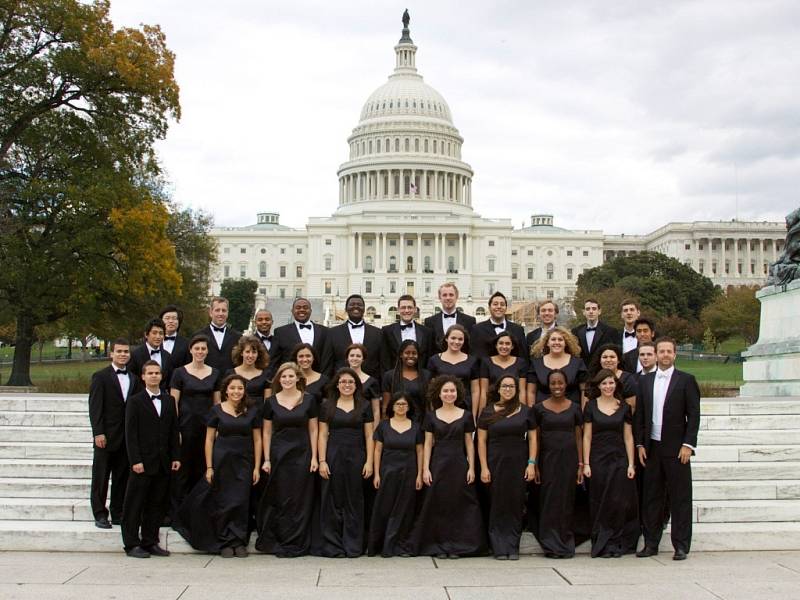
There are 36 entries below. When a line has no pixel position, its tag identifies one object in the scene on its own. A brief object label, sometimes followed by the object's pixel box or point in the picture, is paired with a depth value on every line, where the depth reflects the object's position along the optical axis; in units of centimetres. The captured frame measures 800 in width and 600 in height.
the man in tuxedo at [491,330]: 1143
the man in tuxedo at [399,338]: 1172
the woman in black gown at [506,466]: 974
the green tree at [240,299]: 9329
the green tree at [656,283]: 7431
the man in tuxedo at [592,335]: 1192
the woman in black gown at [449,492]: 977
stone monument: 1766
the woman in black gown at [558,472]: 980
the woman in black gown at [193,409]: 1041
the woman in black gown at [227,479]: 984
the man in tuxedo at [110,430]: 1018
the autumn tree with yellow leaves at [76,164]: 2762
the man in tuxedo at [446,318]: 1155
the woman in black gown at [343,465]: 986
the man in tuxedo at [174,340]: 1155
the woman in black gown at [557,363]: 1041
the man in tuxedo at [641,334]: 1131
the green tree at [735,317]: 5800
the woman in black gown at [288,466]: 984
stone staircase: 997
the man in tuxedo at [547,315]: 1138
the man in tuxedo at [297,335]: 1173
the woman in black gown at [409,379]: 1028
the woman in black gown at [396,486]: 979
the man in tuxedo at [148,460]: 964
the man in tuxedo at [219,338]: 1166
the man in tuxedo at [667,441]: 963
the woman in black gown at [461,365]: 1048
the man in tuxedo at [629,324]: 1175
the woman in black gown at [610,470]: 978
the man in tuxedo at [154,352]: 1095
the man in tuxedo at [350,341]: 1168
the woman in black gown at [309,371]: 1030
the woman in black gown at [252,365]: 1039
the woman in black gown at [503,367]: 1050
